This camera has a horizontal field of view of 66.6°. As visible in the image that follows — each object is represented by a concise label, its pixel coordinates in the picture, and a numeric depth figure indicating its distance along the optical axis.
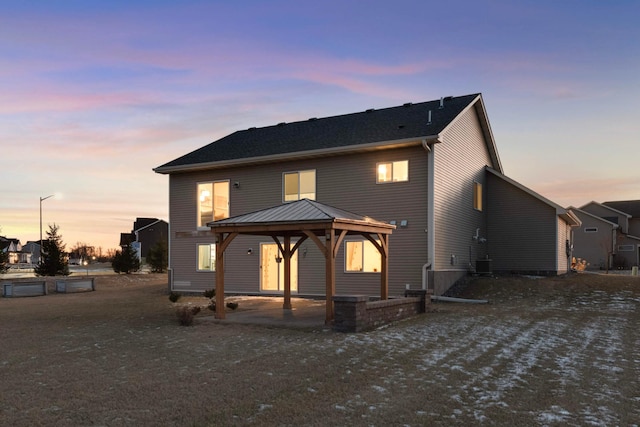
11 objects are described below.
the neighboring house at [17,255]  91.30
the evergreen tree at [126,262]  31.95
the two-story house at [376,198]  17.27
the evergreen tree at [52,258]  28.75
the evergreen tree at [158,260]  35.75
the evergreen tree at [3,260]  26.90
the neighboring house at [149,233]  73.62
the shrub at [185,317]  11.43
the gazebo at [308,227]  11.43
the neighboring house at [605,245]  42.19
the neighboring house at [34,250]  85.81
